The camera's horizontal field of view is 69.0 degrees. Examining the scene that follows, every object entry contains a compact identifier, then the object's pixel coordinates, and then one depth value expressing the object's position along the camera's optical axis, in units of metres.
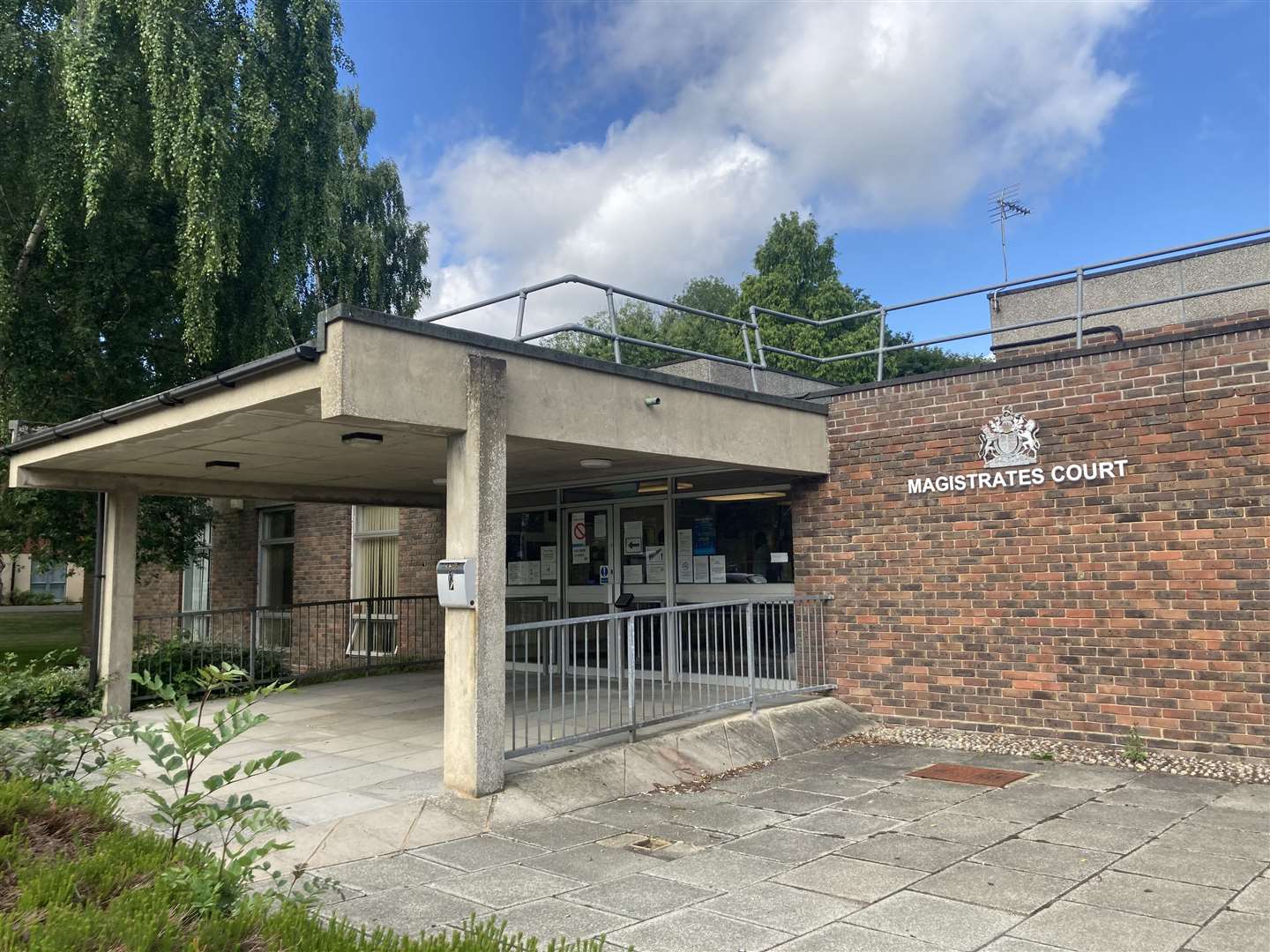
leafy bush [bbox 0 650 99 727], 8.32
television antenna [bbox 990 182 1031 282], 17.67
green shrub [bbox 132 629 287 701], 10.95
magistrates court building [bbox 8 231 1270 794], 5.85
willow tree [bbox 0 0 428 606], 10.87
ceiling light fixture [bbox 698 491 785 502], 9.57
